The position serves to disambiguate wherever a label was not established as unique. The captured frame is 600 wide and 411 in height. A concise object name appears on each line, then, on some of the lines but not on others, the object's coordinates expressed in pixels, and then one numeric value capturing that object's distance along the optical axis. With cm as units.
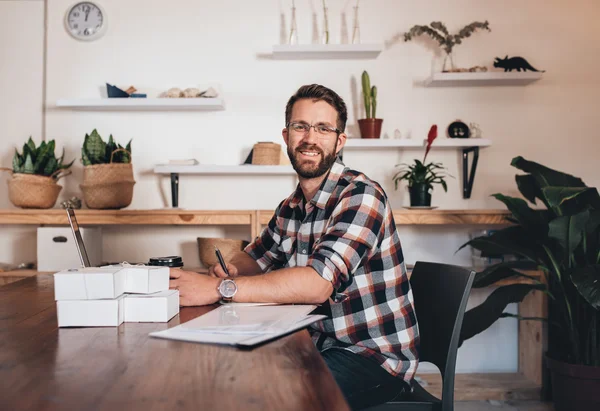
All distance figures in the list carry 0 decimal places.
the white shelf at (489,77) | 306
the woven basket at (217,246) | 292
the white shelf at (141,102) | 307
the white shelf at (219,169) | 307
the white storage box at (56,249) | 289
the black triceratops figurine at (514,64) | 309
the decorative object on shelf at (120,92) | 310
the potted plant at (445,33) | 310
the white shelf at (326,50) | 306
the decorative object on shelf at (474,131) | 315
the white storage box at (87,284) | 109
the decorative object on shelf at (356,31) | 320
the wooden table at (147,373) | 70
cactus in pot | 308
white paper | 99
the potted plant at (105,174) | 293
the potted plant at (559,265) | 240
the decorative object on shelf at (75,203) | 307
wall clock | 325
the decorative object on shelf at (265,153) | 306
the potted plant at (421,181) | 301
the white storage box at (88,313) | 112
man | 137
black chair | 145
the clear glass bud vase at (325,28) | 318
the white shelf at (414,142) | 308
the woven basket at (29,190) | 291
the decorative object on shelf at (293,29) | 317
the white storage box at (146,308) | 118
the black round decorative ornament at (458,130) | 317
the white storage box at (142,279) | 116
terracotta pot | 308
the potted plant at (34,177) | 292
